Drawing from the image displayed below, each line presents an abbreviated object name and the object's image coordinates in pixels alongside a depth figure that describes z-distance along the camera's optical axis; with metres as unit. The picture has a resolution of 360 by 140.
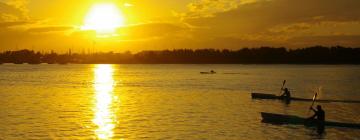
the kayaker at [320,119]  37.50
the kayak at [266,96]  62.90
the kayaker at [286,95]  61.39
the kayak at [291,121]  37.87
